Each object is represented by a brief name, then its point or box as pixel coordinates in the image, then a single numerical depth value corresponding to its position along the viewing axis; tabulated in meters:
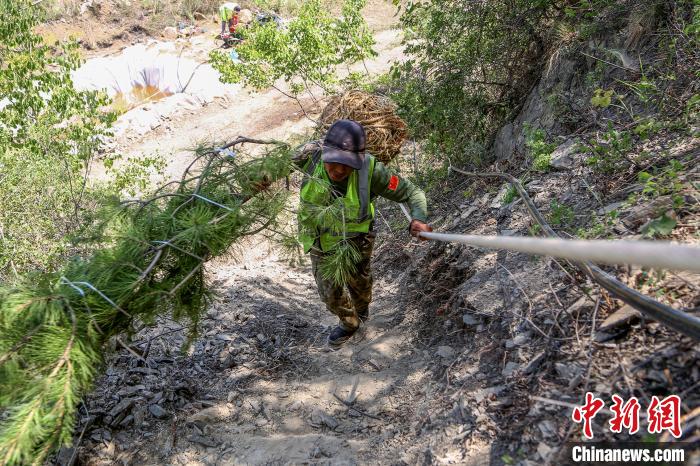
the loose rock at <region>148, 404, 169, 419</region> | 3.03
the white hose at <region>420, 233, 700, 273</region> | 1.14
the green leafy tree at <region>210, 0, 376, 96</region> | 6.91
